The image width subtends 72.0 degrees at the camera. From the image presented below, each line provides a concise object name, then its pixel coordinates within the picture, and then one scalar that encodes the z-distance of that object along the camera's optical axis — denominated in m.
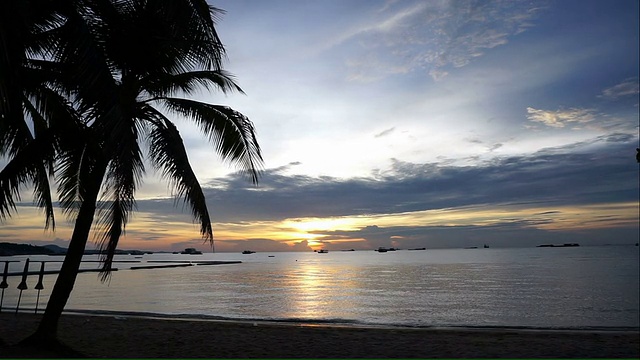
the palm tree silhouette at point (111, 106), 8.31
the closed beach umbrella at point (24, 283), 16.70
